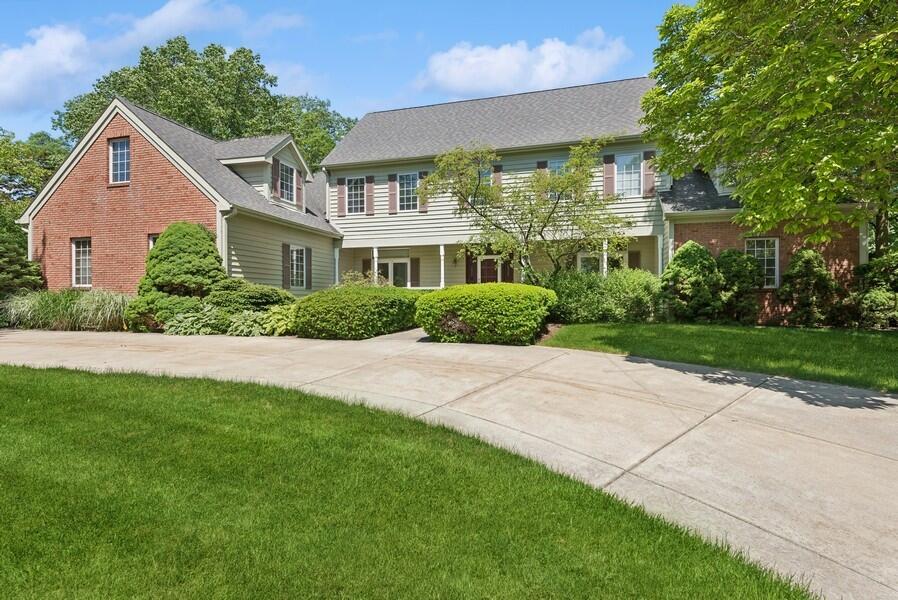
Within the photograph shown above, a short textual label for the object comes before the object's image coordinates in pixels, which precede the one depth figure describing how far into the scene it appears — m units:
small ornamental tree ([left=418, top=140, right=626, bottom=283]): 13.24
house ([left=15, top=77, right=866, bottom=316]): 14.95
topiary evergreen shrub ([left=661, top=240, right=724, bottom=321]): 13.09
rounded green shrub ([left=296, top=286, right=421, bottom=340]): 10.98
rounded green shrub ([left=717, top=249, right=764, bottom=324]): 13.27
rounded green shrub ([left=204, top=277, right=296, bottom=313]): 13.14
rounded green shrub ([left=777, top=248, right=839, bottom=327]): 13.08
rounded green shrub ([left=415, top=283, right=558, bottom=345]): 9.95
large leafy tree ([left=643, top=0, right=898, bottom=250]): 6.25
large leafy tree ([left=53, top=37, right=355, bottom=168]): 32.25
